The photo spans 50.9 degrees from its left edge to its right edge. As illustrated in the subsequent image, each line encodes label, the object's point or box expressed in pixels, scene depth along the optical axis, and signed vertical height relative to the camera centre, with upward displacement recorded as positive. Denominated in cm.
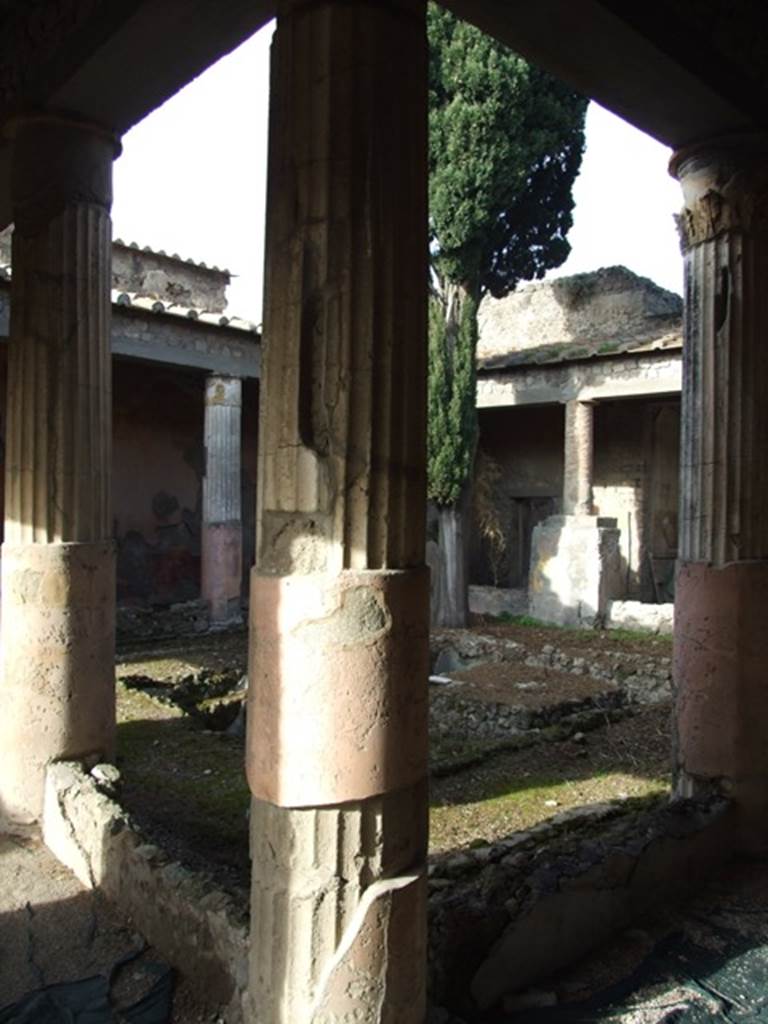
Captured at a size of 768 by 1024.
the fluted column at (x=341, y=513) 209 +1
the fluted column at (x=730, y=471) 374 +23
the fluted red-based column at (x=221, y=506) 1137 +13
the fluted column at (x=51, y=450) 388 +31
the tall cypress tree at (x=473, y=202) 1085 +453
